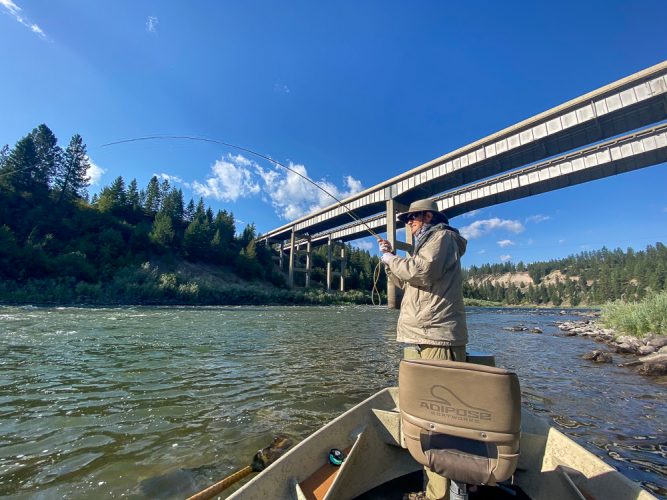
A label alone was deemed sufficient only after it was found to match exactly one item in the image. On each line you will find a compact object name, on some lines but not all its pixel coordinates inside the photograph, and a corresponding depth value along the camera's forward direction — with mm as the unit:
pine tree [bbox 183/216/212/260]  54875
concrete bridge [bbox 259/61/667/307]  22609
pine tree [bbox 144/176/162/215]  62234
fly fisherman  2898
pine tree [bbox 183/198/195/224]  72250
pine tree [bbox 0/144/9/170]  44562
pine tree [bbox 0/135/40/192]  43316
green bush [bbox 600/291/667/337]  11320
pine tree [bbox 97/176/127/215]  50969
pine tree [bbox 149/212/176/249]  50125
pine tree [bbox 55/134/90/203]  49634
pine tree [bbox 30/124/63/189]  47500
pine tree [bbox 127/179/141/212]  58009
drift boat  1868
